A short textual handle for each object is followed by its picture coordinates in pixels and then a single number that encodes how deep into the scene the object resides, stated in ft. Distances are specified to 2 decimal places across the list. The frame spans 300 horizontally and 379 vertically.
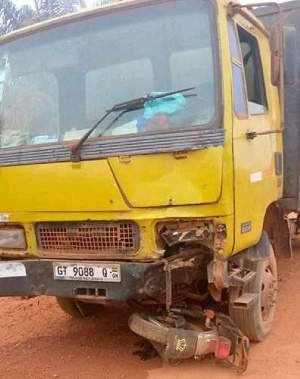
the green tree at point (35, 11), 49.19
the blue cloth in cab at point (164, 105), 11.70
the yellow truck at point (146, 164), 11.45
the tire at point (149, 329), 11.96
